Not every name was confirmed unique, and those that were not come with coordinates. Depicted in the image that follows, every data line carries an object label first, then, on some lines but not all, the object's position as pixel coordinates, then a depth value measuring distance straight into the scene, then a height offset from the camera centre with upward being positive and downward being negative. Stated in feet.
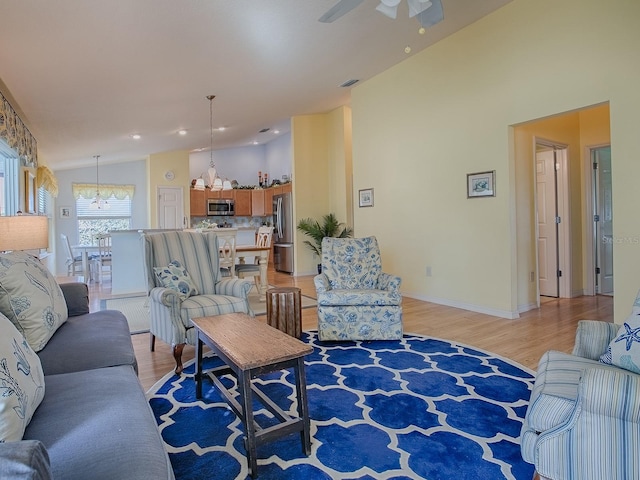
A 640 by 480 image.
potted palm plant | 23.62 +0.30
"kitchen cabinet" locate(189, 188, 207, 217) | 29.40 +2.79
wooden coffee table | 5.29 -1.90
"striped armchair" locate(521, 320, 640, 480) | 3.90 -2.25
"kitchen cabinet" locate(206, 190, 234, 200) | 30.07 +3.54
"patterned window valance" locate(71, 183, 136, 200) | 27.12 +3.78
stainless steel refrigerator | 25.46 +0.19
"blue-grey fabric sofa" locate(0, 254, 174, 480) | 2.92 -1.79
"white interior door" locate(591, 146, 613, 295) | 16.58 +0.40
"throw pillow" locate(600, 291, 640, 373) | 4.61 -1.56
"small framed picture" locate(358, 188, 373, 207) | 19.33 +1.91
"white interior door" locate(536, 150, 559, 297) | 16.65 +0.31
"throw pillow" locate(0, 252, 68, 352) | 5.50 -0.91
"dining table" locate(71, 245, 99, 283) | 21.08 -1.03
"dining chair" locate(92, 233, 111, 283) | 21.40 -0.97
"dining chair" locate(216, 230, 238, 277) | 16.33 -0.55
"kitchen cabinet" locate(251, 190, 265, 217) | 30.76 +2.84
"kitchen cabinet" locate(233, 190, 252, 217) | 30.76 +2.88
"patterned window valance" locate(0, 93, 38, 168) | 11.41 +3.95
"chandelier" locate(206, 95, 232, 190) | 18.79 +2.97
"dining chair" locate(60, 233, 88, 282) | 21.97 -1.27
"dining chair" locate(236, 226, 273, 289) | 16.51 -1.30
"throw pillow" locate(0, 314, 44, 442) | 3.05 -1.34
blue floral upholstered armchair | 10.78 -2.35
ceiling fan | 8.05 +5.08
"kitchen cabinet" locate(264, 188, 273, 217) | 29.90 +2.80
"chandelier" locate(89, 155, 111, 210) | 27.68 +2.83
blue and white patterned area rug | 5.26 -3.29
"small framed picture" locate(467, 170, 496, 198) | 13.66 +1.74
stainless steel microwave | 30.01 +2.46
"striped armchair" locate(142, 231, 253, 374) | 8.59 -1.36
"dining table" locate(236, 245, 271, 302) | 16.89 -0.90
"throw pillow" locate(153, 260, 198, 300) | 9.64 -1.08
